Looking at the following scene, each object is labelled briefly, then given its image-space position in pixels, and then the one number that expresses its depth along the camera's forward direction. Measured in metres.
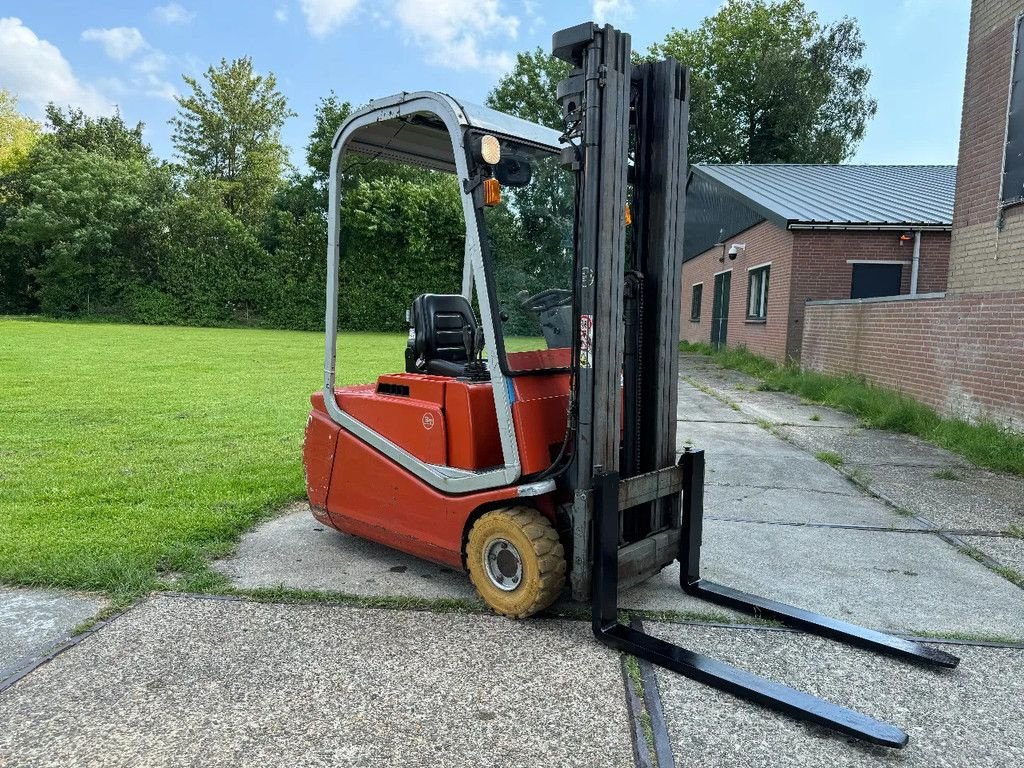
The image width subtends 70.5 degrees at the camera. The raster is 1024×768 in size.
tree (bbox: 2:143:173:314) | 36.78
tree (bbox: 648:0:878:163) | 42.12
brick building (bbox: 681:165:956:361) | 14.99
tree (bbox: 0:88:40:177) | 43.16
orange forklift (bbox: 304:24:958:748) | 3.18
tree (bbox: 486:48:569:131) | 44.03
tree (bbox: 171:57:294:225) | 44.03
